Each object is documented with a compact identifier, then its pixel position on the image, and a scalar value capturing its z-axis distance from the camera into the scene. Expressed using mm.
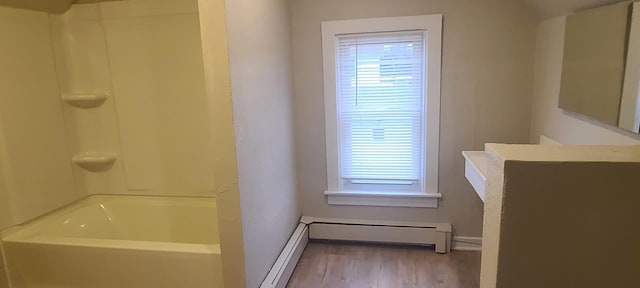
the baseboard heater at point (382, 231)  2969
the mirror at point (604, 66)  1531
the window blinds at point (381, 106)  2848
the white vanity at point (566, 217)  947
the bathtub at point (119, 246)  2092
